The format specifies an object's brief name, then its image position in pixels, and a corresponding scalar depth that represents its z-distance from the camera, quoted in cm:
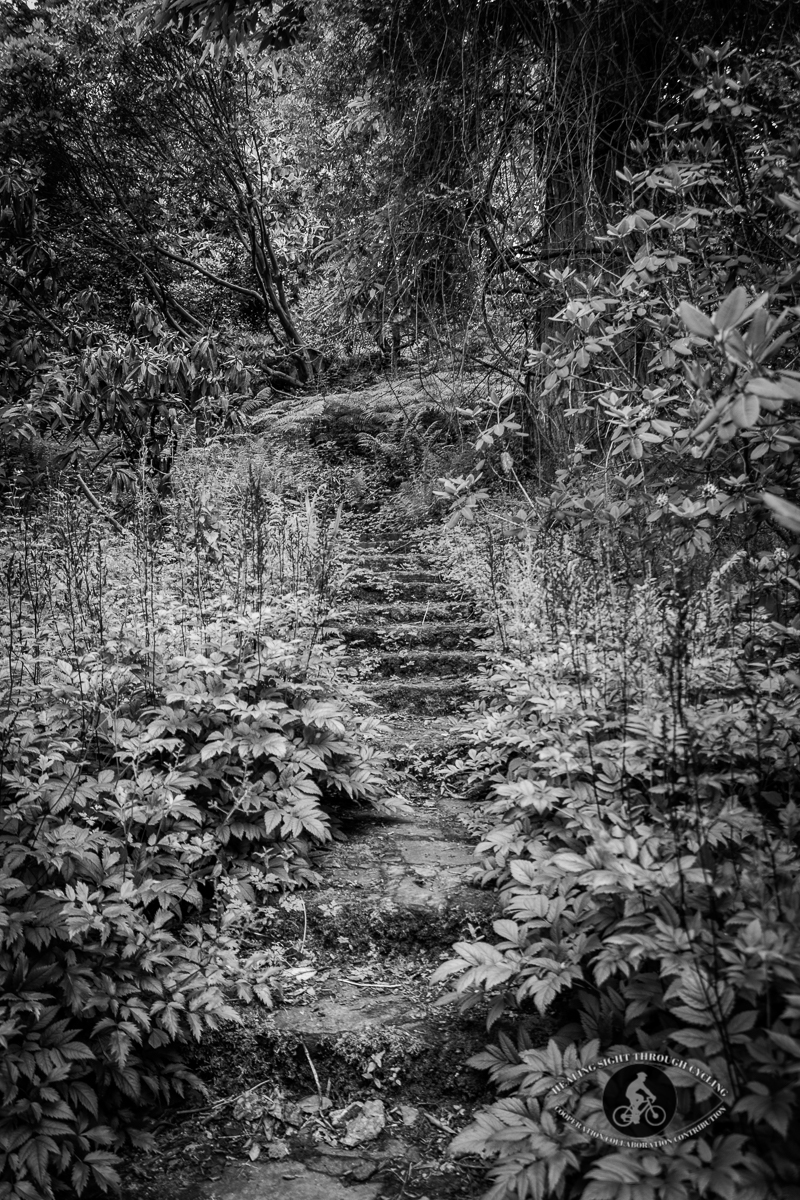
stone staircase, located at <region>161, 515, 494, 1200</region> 198
